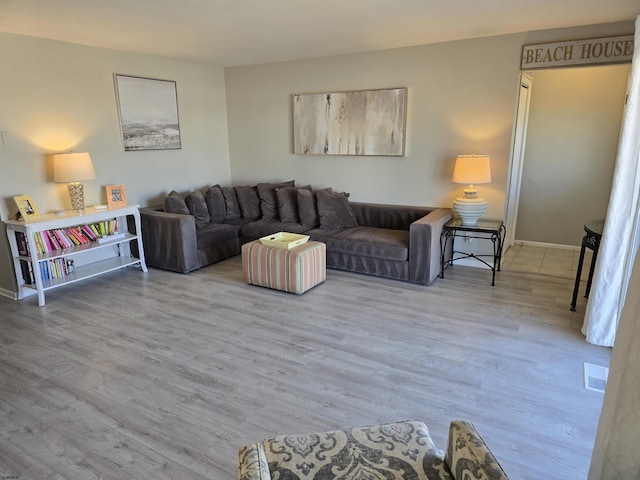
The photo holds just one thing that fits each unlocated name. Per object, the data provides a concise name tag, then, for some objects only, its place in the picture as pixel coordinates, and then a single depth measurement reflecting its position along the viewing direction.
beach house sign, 3.80
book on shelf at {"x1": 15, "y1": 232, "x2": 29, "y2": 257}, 3.99
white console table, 3.88
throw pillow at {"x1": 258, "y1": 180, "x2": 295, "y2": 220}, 5.61
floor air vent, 2.58
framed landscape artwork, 4.97
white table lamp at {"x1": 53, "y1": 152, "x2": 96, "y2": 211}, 4.16
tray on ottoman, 4.23
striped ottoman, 4.05
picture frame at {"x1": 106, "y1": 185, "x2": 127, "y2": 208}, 4.73
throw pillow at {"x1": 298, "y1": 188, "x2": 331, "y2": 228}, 5.18
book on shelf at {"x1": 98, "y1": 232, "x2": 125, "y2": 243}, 4.59
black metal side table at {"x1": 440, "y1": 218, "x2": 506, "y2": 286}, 4.36
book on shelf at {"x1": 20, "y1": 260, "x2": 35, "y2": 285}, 4.08
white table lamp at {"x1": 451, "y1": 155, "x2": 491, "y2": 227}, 4.26
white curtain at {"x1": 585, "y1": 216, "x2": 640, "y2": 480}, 1.04
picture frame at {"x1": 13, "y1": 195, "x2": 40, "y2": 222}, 3.98
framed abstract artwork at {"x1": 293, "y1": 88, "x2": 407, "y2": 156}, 5.05
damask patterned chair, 1.25
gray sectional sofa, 4.40
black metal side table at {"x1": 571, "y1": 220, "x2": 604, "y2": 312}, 3.28
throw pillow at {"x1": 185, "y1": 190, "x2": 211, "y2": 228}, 5.27
